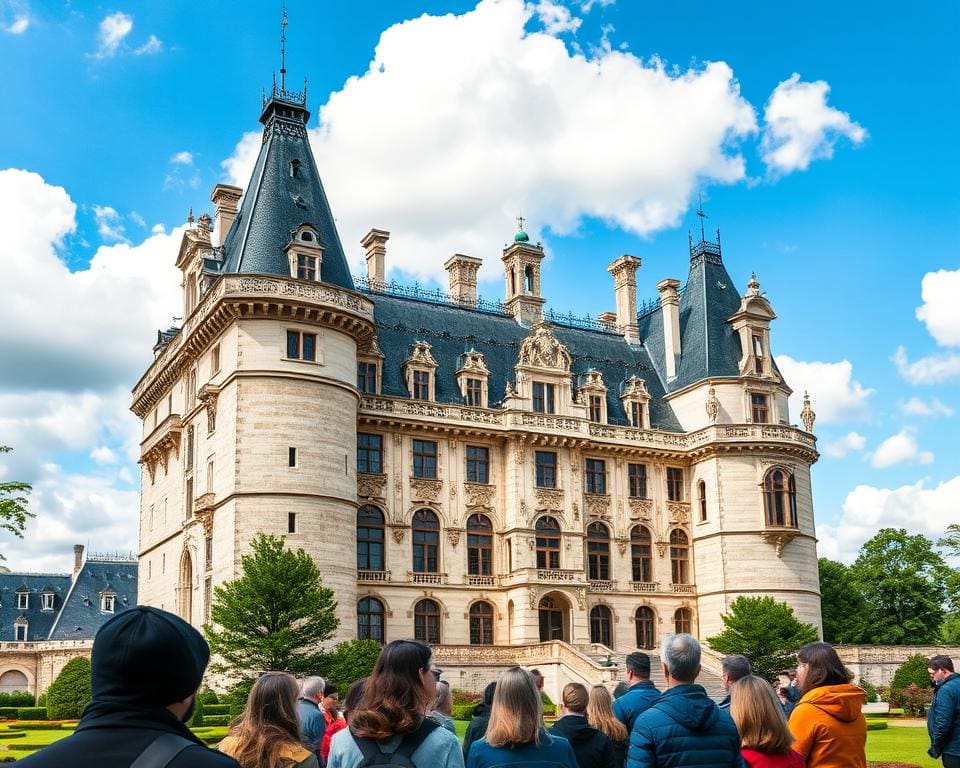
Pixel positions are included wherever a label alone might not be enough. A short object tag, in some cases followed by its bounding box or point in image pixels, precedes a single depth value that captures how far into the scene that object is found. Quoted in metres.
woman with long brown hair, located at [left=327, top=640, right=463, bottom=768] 5.55
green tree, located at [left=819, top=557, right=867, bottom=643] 65.88
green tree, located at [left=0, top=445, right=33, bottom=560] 32.41
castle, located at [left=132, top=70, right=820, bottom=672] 40.22
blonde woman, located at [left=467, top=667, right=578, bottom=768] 6.07
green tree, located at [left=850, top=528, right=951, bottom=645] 70.38
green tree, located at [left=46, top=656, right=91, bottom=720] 37.88
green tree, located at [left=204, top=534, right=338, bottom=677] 33.84
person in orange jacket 7.55
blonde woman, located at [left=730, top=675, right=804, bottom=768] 7.05
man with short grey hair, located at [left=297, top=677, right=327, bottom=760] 8.84
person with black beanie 3.23
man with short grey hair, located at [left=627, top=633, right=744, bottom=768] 6.72
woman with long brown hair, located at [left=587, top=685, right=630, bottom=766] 8.71
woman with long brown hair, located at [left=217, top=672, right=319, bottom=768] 6.13
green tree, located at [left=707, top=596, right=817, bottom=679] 44.41
